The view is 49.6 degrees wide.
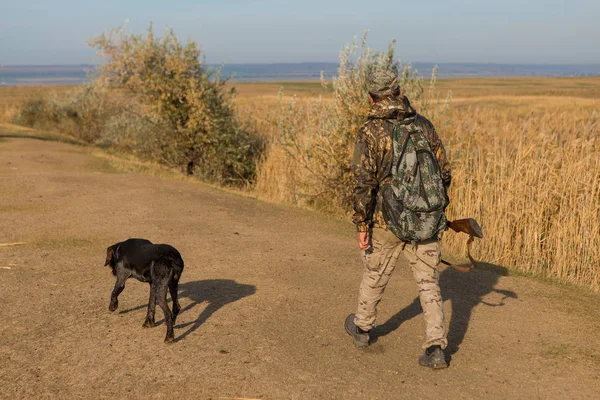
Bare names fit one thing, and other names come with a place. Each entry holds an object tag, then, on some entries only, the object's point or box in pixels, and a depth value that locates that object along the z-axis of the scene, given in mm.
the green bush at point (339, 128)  12344
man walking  4938
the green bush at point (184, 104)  17375
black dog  5668
